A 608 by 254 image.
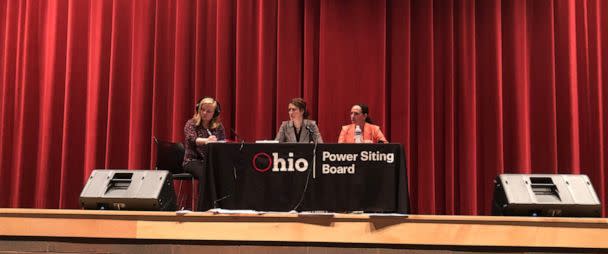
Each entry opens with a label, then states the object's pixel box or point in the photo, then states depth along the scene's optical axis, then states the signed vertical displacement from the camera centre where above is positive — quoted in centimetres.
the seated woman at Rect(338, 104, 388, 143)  502 +24
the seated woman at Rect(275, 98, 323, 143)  455 +21
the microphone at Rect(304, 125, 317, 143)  451 +17
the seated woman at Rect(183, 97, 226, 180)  430 +17
